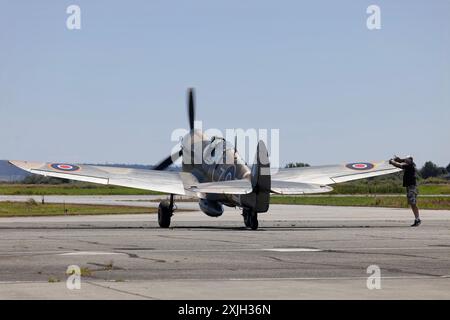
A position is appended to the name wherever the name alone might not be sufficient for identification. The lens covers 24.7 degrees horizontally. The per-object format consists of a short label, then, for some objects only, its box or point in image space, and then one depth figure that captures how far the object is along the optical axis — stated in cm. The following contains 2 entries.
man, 3409
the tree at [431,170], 18288
